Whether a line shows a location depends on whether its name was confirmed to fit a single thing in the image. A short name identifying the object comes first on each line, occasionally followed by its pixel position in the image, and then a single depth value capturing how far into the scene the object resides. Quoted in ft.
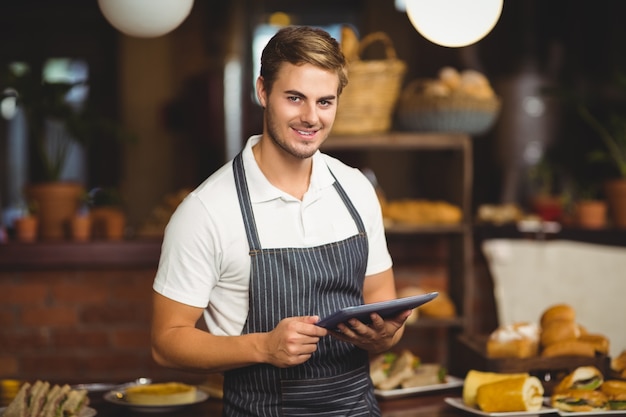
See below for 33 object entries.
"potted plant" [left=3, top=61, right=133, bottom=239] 13.14
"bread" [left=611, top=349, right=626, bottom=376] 8.32
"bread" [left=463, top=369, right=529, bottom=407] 7.67
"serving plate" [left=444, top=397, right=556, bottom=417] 7.39
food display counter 7.71
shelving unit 13.12
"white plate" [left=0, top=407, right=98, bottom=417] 7.29
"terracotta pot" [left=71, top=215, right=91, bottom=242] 13.58
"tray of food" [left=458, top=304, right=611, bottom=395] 8.13
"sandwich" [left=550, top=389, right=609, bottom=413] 7.46
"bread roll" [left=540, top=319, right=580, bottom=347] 8.29
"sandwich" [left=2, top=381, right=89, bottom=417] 7.02
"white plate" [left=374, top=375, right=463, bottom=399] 8.19
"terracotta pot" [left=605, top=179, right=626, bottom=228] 14.25
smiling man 6.83
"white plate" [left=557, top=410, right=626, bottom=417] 7.36
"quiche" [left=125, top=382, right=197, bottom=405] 7.78
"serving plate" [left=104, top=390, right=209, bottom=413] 7.72
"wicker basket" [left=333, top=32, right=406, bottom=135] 12.66
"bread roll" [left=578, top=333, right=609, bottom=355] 8.18
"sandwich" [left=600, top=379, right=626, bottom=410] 7.45
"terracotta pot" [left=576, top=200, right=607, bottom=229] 14.24
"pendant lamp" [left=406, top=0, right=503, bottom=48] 10.19
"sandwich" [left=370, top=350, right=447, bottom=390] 8.35
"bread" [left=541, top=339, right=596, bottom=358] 8.13
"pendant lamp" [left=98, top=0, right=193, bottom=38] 11.66
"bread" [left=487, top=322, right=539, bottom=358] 8.25
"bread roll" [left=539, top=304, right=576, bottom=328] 8.59
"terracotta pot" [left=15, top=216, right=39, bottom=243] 13.53
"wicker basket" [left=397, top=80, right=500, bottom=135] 13.16
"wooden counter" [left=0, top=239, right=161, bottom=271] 13.35
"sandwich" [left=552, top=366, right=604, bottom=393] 7.70
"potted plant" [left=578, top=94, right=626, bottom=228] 14.19
